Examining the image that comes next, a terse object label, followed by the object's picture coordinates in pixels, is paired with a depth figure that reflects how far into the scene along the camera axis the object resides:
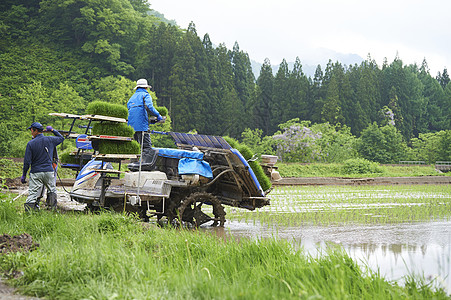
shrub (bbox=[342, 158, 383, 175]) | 37.06
